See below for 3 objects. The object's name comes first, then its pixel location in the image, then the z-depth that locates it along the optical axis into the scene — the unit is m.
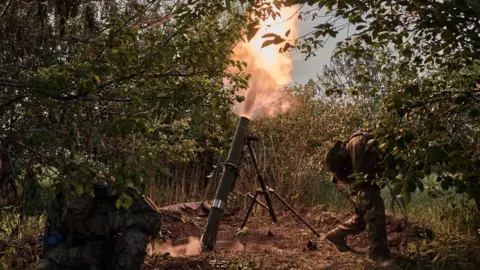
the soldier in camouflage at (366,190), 6.28
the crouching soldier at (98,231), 4.75
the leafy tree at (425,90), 3.08
